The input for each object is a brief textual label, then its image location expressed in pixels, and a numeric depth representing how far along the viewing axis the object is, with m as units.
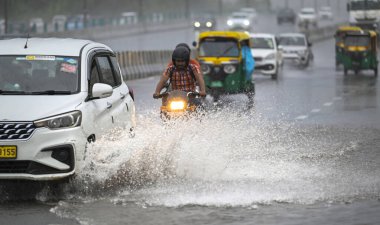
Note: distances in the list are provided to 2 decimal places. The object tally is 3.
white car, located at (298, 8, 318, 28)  122.31
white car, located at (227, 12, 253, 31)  107.69
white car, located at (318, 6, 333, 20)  176.38
